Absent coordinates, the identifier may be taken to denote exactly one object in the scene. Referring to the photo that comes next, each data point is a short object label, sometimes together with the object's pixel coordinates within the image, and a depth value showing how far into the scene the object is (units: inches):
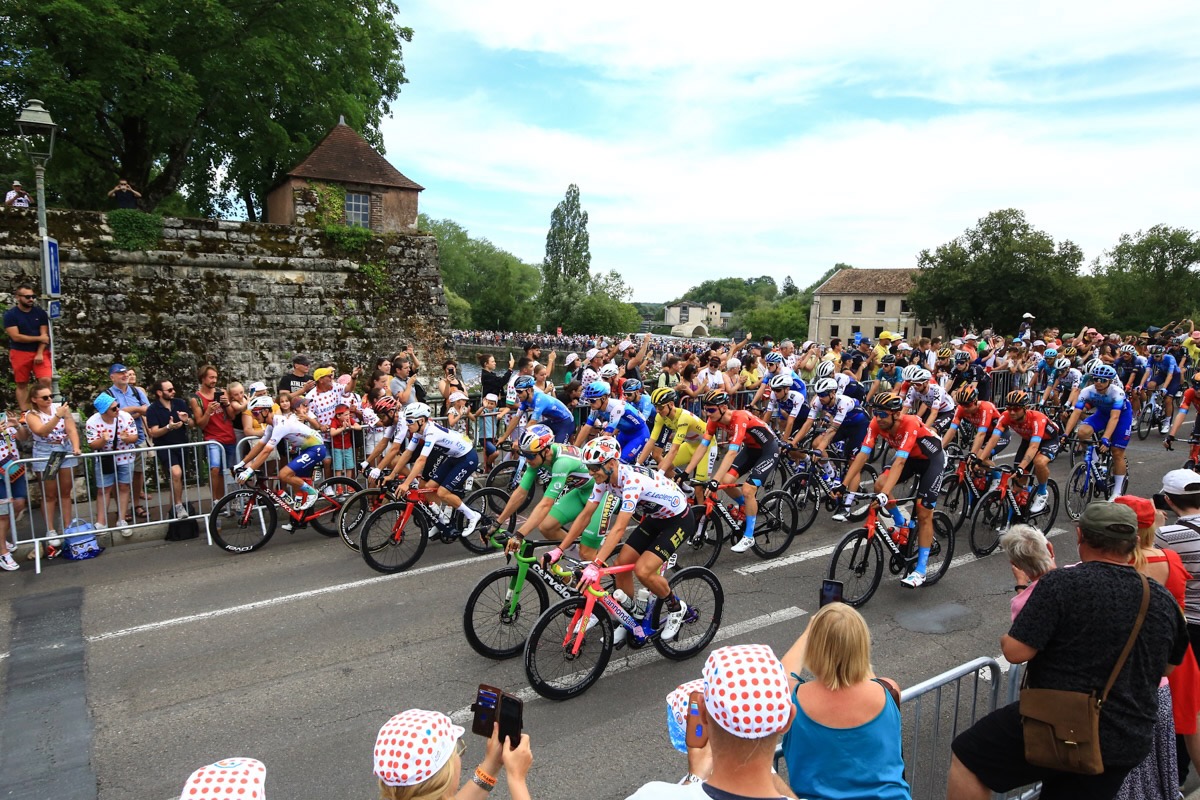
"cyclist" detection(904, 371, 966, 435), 381.1
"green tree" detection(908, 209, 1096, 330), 2122.3
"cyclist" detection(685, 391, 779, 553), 301.9
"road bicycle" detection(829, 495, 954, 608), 261.6
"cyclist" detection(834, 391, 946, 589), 272.3
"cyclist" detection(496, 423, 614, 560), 228.4
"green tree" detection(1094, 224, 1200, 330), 2765.7
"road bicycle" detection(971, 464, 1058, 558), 320.8
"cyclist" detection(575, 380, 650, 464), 325.1
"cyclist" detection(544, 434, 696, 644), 206.1
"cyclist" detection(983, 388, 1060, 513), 317.4
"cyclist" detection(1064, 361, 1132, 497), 360.2
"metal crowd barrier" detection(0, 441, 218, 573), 305.4
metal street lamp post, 375.3
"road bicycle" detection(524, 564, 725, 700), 200.2
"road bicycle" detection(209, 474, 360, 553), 318.3
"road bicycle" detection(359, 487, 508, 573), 292.7
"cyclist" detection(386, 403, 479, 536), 304.0
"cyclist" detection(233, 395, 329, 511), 319.9
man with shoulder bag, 109.2
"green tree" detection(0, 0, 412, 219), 634.8
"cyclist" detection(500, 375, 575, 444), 365.7
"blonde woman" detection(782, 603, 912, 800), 100.3
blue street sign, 434.3
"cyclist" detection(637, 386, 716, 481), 305.3
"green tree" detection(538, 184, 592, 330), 3051.2
